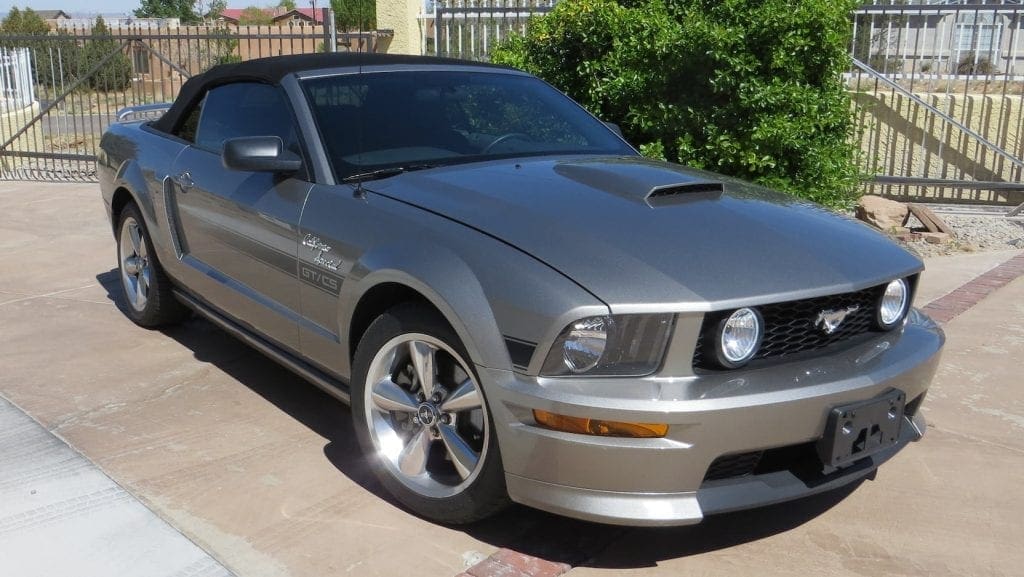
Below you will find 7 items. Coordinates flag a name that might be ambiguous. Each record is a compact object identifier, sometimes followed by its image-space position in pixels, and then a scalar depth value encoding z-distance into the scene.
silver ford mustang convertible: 2.92
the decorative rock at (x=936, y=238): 8.06
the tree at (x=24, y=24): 39.78
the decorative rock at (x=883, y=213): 8.48
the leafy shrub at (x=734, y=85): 6.98
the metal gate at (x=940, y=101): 9.62
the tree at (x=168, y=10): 62.97
